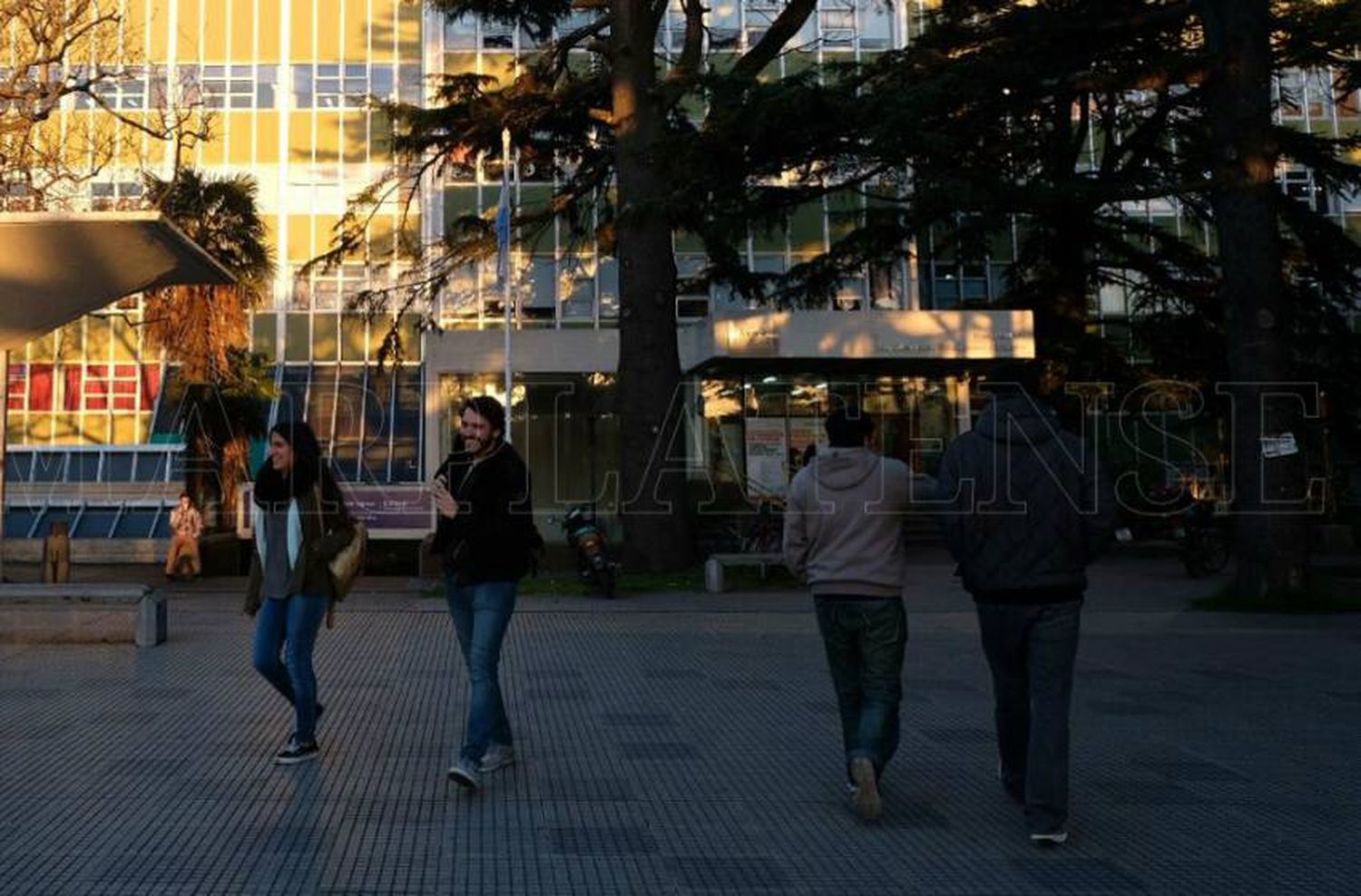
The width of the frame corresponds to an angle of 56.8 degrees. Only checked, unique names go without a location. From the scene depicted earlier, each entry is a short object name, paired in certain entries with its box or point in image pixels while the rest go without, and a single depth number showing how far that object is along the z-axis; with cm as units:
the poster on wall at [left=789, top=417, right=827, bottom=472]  2366
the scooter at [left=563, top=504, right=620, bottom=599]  1588
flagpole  2022
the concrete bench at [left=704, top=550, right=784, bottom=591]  1708
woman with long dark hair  694
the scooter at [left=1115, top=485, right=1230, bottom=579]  1934
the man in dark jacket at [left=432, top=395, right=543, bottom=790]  636
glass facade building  2705
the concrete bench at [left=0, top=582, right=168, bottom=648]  1137
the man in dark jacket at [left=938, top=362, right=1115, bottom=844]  554
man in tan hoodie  597
